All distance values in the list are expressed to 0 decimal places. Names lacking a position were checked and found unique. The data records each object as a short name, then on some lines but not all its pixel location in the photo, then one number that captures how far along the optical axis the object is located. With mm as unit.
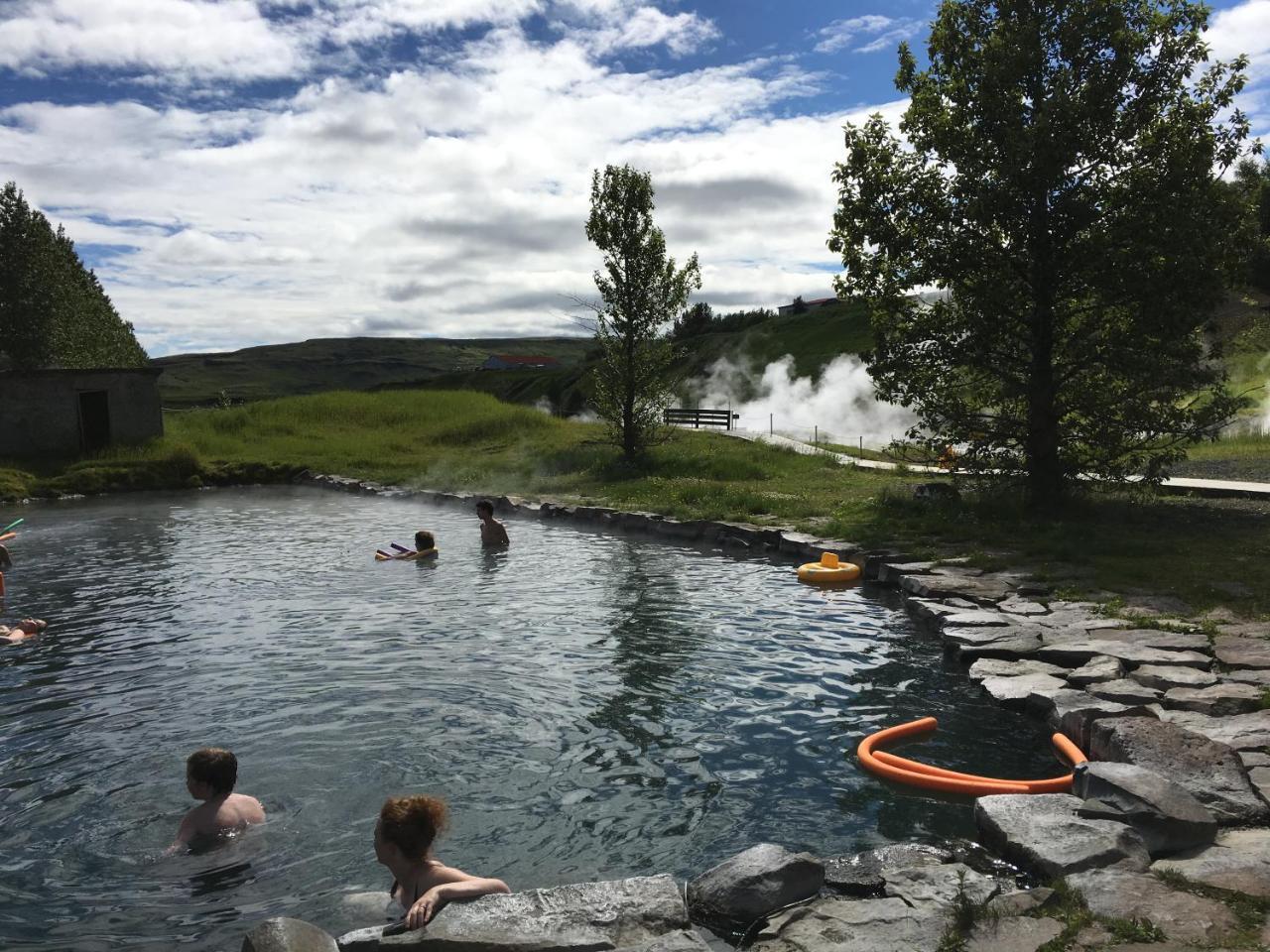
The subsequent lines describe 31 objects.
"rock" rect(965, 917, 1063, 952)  3738
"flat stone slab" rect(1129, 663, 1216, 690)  6766
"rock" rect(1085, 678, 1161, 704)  6562
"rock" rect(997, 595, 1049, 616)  9430
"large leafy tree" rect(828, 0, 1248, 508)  14266
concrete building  30359
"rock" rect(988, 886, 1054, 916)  4023
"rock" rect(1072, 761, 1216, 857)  4496
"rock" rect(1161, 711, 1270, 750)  5668
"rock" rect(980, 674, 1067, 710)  7164
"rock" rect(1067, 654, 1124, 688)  7145
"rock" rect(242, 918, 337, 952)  3805
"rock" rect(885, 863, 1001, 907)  4203
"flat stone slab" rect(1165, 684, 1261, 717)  6266
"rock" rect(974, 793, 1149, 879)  4324
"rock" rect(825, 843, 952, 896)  4492
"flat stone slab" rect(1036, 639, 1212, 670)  7289
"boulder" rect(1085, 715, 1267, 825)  4777
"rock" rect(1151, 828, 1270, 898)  4043
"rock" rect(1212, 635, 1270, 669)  7094
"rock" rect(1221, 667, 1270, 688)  6660
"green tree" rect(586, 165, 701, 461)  27438
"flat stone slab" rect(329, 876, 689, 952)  3924
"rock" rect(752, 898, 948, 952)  3893
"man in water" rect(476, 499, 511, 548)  15633
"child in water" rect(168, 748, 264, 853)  5516
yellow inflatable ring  12406
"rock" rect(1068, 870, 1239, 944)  3676
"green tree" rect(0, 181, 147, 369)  40031
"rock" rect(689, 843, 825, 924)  4367
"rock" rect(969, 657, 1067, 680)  7629
